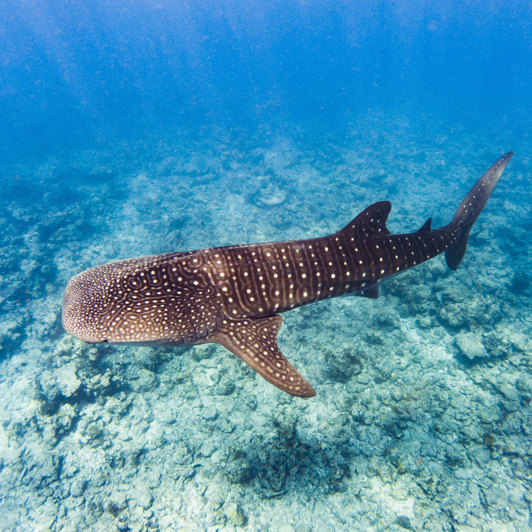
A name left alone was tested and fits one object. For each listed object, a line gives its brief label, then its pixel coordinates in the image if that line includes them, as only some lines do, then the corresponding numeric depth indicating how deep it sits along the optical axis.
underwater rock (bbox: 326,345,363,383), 7.85
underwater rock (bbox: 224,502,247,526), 5.81
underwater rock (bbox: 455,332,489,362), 7.98
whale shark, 3.85
